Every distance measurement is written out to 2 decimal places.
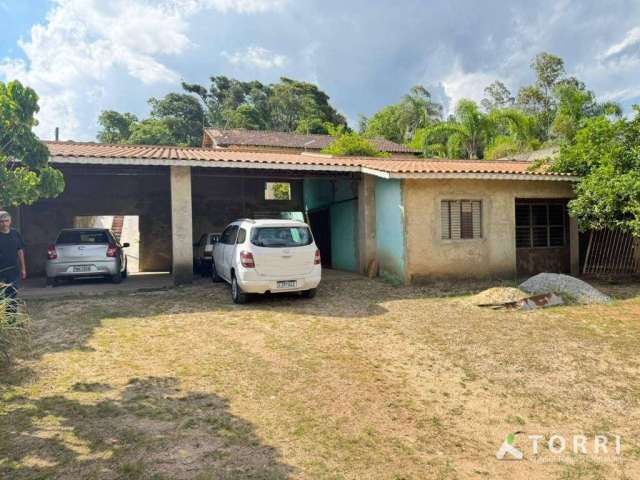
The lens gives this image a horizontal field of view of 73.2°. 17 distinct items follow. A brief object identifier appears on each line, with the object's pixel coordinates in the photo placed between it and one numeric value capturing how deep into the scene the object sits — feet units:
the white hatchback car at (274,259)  26.71
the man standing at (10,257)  19.61
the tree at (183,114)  140.36
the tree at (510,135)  67.10
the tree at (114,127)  130.82
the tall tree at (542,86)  112.88
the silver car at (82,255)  33.73
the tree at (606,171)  32.89
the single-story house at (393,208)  34.81
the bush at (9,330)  16.60
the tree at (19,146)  16.93
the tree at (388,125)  133.49
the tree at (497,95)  132.46
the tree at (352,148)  76.28
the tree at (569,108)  57.88
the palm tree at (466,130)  68.49
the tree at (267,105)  141.69
